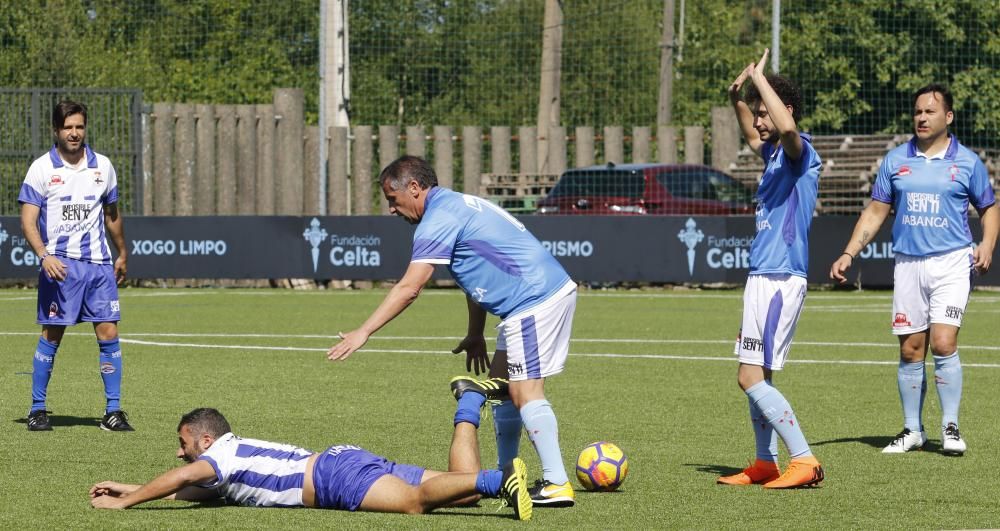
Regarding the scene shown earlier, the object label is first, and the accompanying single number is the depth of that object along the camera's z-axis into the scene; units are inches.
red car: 2129.7
